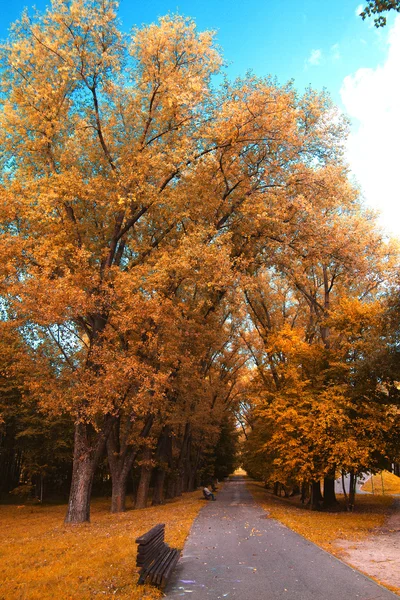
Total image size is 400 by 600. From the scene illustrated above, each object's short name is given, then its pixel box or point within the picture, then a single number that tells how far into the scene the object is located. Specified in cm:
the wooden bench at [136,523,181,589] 650
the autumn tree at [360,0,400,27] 702
